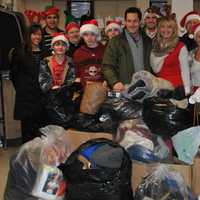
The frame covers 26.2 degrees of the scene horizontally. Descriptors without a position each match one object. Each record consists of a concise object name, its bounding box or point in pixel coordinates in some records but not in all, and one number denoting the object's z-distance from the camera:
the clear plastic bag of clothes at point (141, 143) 2.81
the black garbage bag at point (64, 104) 3.41
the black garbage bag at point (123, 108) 3.07
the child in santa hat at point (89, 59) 3.55
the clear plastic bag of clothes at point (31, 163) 2.79
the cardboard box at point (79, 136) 3.11
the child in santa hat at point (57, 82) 3.44
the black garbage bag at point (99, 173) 2.55
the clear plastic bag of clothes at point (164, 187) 2.48
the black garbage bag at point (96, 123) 3.10
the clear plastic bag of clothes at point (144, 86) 3.08
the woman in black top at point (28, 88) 3.76
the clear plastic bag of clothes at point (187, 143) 2.72
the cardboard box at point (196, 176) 2.71
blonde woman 3.23
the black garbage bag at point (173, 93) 3.08
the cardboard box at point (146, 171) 2.72
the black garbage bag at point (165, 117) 2.85
